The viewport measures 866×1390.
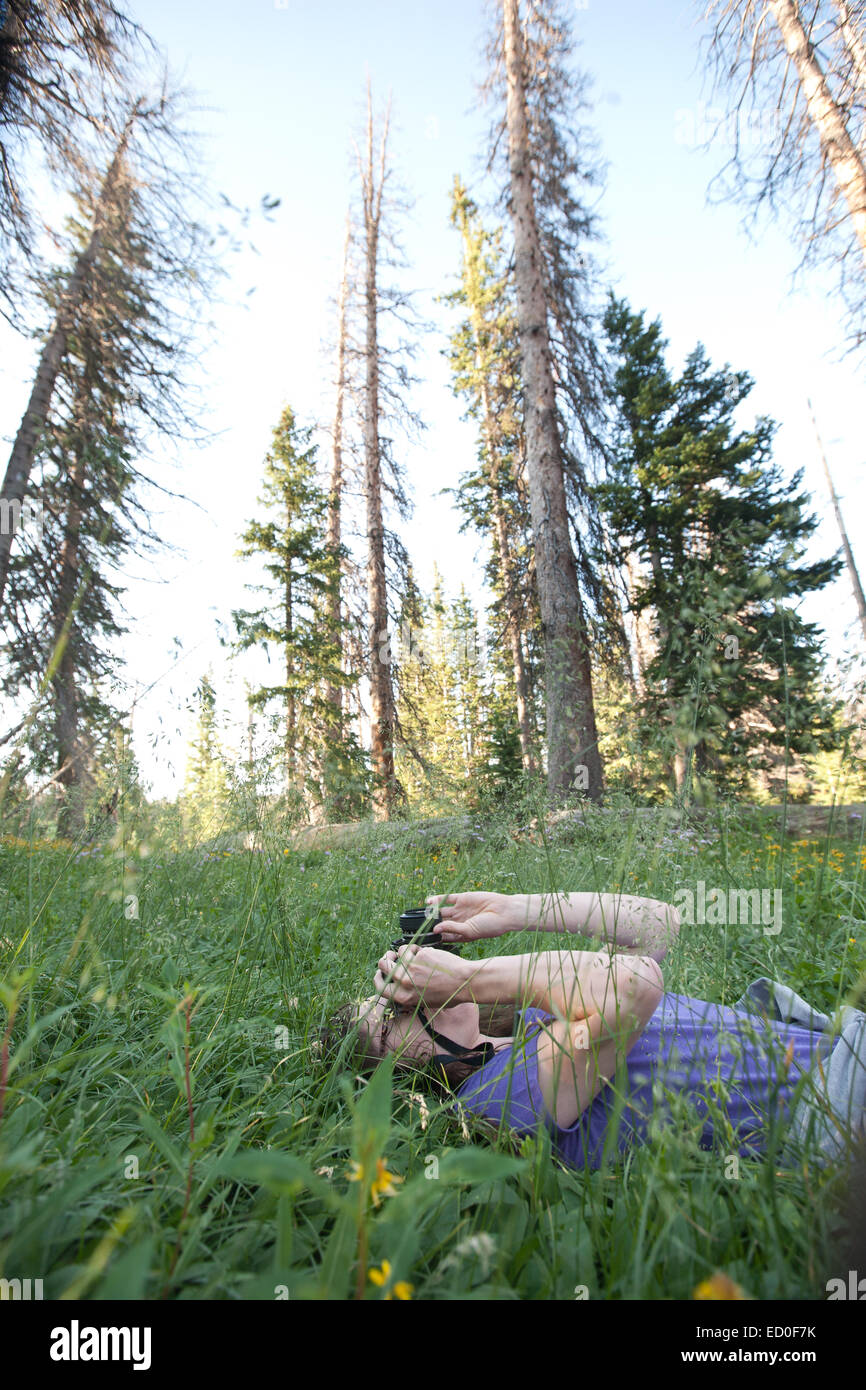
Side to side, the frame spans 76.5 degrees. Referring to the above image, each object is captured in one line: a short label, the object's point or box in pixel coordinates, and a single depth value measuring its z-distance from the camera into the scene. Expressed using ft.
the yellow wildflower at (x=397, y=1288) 1.47
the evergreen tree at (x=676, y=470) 36.01
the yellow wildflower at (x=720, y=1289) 1.58
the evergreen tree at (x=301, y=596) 34.81
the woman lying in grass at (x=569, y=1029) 3.76
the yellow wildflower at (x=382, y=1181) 1.63
